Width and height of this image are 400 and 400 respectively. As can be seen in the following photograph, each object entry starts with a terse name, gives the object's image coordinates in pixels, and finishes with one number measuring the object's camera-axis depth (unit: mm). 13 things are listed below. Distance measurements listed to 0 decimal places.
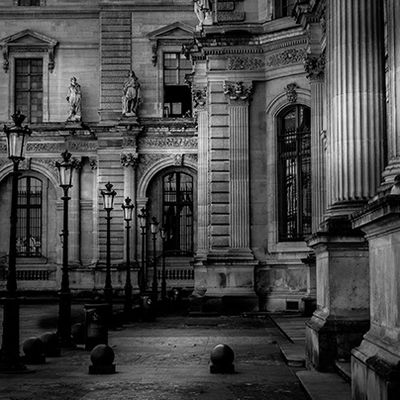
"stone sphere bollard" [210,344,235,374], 18250
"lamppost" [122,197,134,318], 36500
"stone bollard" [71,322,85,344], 24922
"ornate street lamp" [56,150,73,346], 24047
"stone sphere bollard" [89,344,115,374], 18219
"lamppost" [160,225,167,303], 50388
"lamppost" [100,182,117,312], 32969
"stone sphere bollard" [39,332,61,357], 21422
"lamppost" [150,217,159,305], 43625
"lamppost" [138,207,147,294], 46406
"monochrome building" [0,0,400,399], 15633
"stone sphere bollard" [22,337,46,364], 19859
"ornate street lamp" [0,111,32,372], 18641
